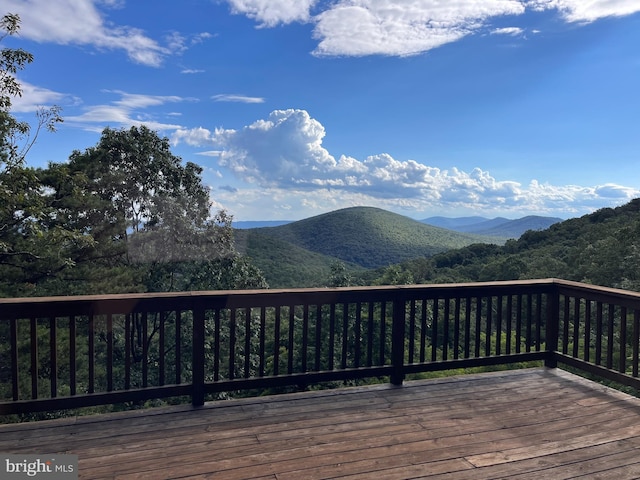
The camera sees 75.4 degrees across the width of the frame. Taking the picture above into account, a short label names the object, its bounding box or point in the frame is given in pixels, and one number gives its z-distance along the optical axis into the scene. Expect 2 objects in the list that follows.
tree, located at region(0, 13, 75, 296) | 8.86
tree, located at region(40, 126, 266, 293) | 13.05
